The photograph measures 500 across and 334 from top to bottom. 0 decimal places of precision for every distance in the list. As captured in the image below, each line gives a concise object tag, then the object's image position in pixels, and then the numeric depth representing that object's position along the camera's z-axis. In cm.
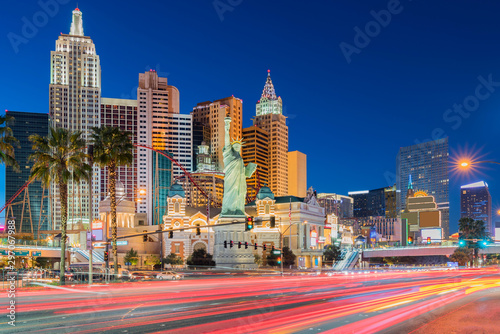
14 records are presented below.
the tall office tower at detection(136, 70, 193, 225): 19142
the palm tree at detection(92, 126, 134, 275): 5491
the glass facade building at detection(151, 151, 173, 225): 19162
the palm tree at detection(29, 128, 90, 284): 4766
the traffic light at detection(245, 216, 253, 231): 4141
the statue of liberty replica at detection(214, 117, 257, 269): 10500
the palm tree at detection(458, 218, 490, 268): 14100
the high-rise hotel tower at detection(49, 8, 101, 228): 19400
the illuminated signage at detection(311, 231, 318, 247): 12164
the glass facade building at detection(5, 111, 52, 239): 19475
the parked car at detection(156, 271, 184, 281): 5756
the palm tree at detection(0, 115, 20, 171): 3903
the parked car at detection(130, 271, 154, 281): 5473
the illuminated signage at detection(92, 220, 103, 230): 11202
